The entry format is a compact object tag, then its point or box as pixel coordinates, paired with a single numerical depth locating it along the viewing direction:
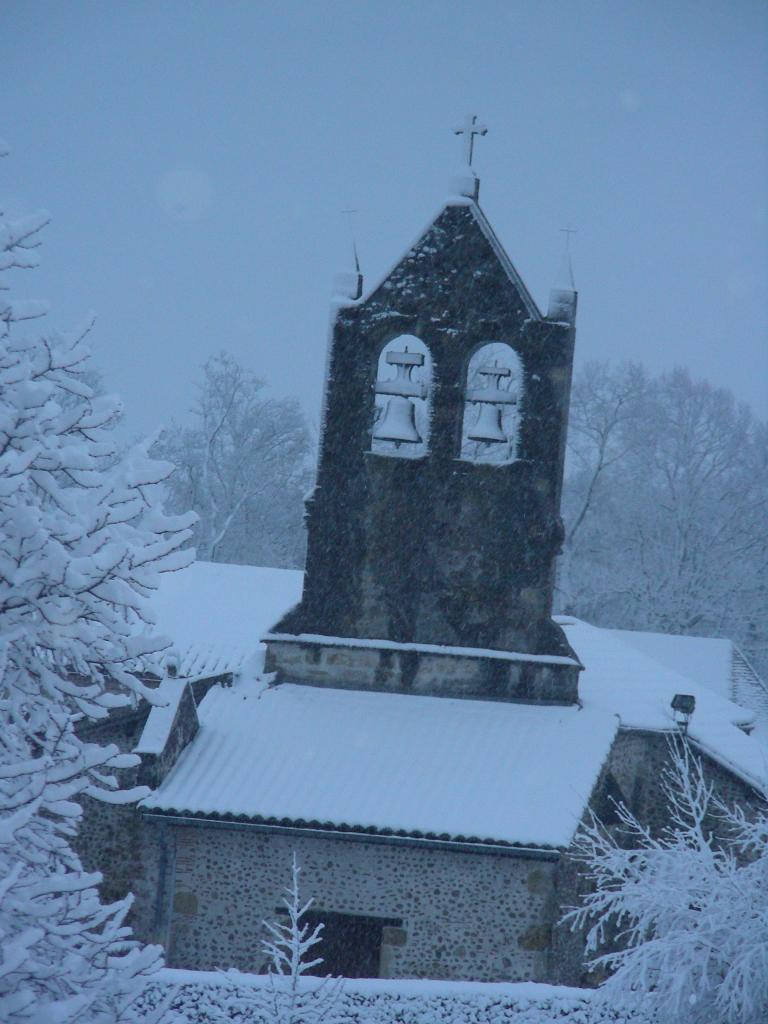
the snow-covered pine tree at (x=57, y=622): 9.99
